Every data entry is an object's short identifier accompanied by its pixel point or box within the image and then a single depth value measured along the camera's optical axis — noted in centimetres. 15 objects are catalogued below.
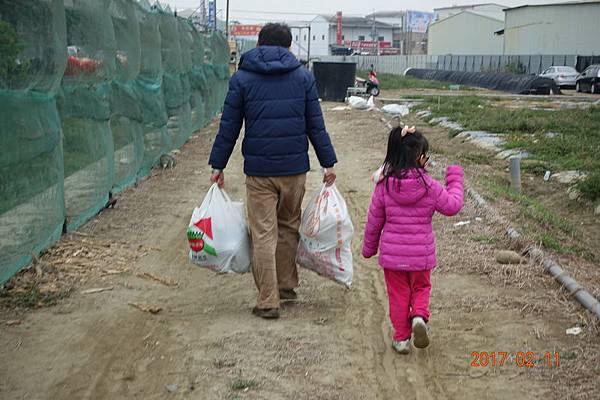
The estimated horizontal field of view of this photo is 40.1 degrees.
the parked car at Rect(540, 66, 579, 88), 4356
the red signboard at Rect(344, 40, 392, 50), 11875
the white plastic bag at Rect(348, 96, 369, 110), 2752
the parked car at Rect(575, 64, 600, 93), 3966
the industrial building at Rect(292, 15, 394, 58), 11662
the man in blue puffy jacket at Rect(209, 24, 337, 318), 543
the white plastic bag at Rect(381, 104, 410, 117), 2483
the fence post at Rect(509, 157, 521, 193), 1141
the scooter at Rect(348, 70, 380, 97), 3232
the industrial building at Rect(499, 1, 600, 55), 5553
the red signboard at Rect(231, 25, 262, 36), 7068
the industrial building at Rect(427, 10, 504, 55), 7631
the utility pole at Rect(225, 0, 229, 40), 3744
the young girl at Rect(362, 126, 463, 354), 485
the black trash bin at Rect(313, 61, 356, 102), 3256
